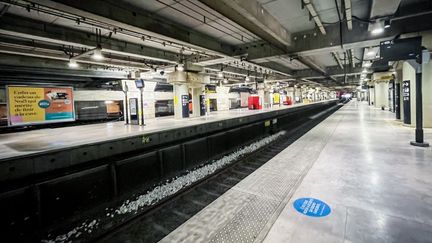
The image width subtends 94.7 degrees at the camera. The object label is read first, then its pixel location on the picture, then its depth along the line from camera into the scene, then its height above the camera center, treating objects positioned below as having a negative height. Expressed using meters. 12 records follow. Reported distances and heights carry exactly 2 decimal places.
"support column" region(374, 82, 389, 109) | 20.25 +1.26
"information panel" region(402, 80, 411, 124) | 8.26 +0.20
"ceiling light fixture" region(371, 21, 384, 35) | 5.95 +2.39
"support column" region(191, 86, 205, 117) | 13.07 +1.00
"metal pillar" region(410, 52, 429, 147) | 5.30 +0.07
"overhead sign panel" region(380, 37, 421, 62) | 5.36 +1.58
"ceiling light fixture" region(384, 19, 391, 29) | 5.70 +2.38
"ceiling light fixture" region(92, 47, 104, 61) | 6.72 +2.19
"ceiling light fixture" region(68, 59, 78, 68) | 8.65 +2.45
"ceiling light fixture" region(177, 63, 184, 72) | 9.96 +2.35
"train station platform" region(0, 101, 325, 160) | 3.80 -0.54
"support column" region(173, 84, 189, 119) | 11.49 +1.04
